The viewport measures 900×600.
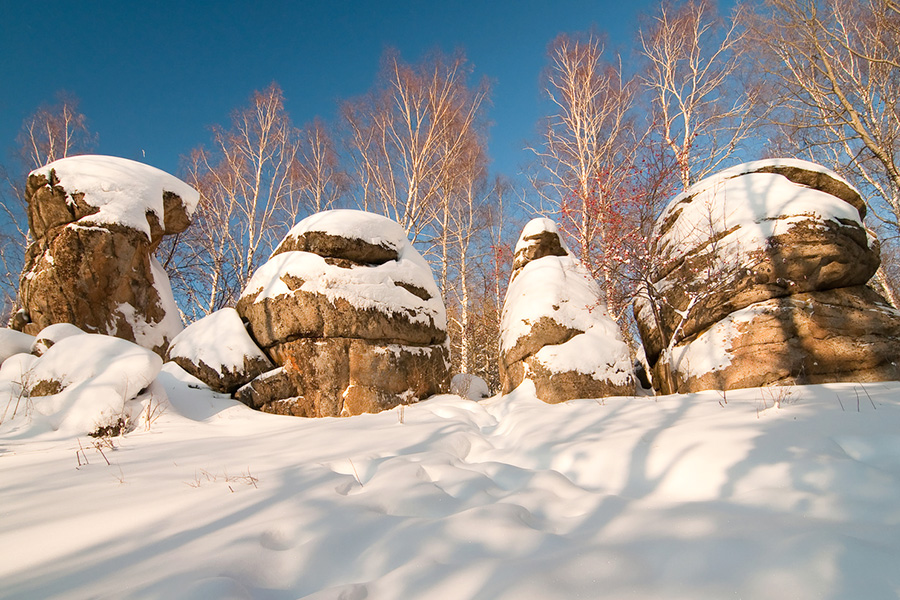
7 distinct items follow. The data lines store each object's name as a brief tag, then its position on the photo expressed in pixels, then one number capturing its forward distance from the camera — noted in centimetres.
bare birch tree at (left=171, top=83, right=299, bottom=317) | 1275
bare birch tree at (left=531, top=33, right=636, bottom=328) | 1025
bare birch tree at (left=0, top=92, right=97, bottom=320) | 1273
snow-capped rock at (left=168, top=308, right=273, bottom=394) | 627
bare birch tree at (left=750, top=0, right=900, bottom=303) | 715
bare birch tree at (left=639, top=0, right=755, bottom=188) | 1061
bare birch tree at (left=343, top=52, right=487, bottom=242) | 1130
